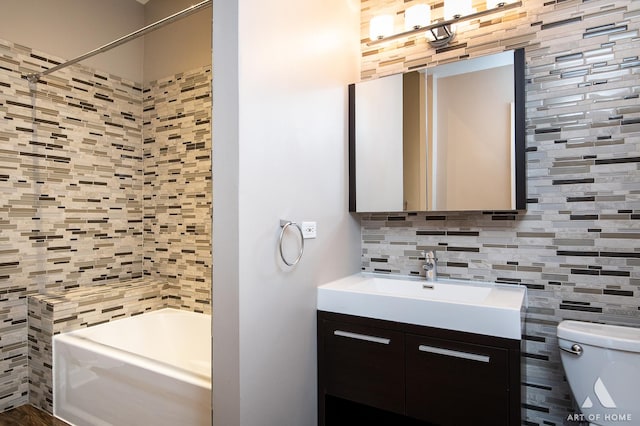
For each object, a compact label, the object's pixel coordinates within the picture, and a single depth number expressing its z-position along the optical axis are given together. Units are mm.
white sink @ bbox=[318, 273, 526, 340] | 1479
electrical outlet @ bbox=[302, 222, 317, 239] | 1792
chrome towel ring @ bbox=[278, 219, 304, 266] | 1610
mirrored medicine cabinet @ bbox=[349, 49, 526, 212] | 1818
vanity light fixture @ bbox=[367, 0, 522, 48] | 1915
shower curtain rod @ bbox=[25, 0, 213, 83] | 1712
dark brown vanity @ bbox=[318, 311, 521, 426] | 1460
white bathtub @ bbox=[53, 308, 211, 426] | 1689
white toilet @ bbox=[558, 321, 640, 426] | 1368
